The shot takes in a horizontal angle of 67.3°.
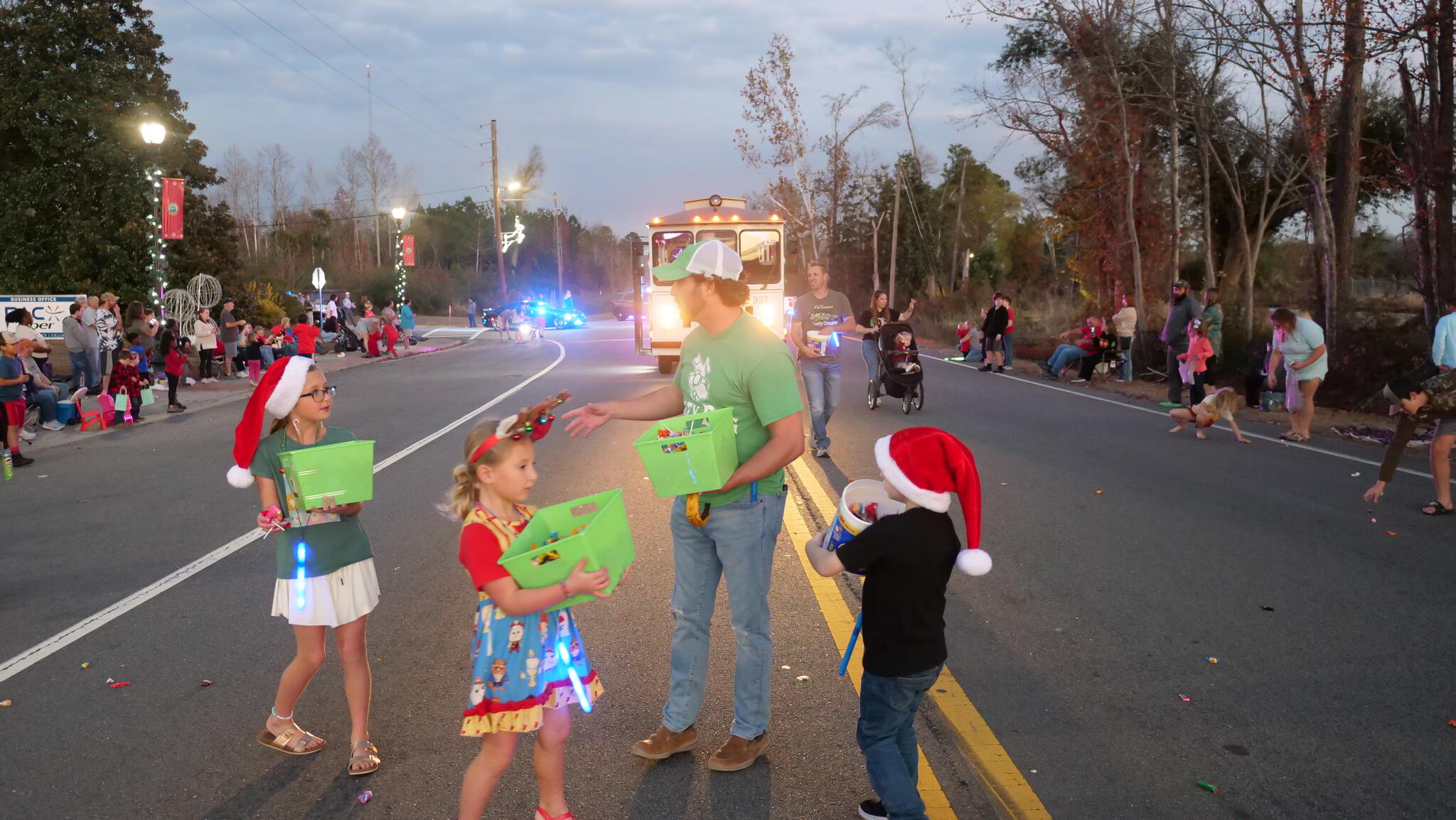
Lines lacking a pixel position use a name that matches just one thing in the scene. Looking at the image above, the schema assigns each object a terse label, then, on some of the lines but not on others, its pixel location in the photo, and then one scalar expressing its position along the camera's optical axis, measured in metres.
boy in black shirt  3.41
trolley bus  21.88
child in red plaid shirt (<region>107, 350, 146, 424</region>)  16.25
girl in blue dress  3.29
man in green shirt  3.89
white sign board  21.38
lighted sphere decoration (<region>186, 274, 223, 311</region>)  27.53
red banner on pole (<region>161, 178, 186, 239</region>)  24.80
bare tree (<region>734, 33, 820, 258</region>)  62.66
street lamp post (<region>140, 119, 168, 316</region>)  21.86
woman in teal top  13.16
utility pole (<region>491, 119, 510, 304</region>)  62.22
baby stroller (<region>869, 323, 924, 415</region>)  15.39
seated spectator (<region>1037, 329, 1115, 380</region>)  23.06
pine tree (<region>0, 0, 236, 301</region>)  33.31
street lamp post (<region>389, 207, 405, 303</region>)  59.31
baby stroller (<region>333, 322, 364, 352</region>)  34.91
